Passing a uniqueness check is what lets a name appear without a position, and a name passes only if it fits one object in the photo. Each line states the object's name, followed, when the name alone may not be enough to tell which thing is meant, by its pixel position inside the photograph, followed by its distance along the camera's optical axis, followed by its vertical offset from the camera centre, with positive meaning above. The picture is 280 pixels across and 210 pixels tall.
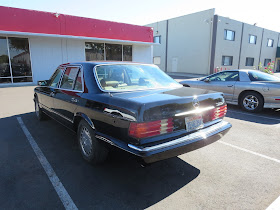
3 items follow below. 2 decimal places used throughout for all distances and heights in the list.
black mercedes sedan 2.40 -0.61
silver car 6.27 -0.65
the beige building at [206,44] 23.64 +3.11
